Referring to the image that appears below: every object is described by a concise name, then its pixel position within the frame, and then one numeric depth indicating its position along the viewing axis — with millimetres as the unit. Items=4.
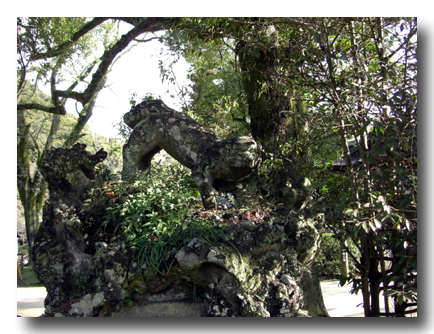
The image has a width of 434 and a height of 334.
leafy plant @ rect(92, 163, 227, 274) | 2998
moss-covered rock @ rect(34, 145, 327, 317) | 2822
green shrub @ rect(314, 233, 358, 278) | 6279
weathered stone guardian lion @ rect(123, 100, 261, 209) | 3596
